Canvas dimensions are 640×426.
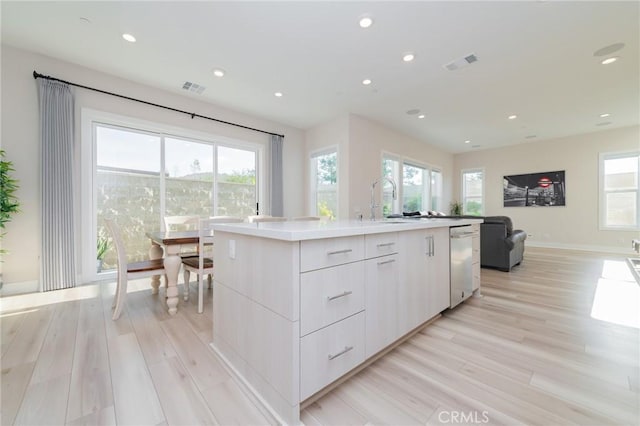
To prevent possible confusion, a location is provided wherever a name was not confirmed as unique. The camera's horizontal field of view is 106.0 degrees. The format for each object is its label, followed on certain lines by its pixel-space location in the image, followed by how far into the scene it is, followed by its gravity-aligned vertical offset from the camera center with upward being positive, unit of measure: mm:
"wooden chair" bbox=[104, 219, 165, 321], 2209 -548
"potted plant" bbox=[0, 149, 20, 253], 2633 +251
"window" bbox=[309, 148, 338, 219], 5230 +646
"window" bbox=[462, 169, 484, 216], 7992 +631
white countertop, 1055 -101
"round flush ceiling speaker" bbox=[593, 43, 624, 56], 2822 +1917
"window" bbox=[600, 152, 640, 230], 5676 +430
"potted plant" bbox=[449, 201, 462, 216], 8070 +76
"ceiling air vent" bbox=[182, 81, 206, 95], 3723 +1992
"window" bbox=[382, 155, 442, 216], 5922 +704
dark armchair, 3879 -557
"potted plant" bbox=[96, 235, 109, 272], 3468 -497
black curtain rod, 3014 +1728
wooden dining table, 2354 -452
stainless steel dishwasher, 2283 -523
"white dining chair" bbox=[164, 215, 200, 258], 3383 -123
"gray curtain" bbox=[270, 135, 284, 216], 5188 +764
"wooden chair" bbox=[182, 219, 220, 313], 2447 -559
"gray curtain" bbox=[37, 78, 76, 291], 2984 +369
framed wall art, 6574 +568
